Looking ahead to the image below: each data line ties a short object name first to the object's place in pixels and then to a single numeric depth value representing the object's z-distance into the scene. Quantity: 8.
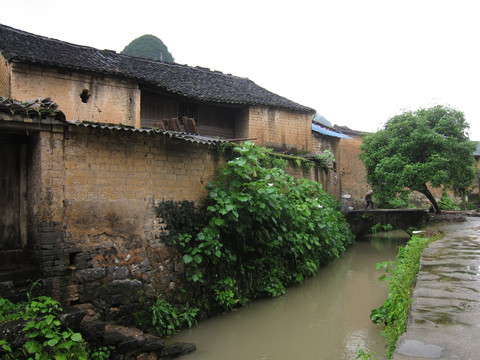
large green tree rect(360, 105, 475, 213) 13.13
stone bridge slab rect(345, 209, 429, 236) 15.54
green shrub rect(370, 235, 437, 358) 3.99
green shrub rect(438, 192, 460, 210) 21.00
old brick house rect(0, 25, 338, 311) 5.01
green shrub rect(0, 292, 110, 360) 3.77
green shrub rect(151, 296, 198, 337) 5.70
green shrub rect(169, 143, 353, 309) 6.61
